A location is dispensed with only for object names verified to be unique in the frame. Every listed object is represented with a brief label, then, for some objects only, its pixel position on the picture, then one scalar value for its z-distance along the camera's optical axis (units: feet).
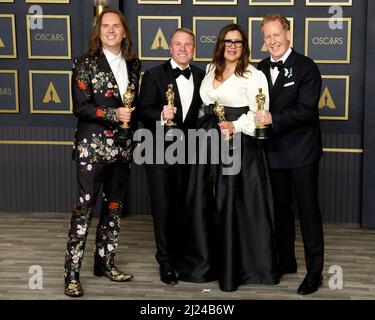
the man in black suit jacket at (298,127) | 13.23
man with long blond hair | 13.14
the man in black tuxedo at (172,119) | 13.88
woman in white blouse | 13.58
